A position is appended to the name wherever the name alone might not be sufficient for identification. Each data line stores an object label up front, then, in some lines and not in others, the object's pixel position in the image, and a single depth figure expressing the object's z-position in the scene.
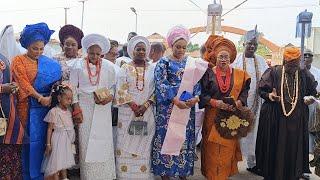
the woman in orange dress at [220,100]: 3.80
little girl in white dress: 3.46
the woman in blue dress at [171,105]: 3.76
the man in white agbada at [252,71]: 4.59
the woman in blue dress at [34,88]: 3.34
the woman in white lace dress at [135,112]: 3.84
